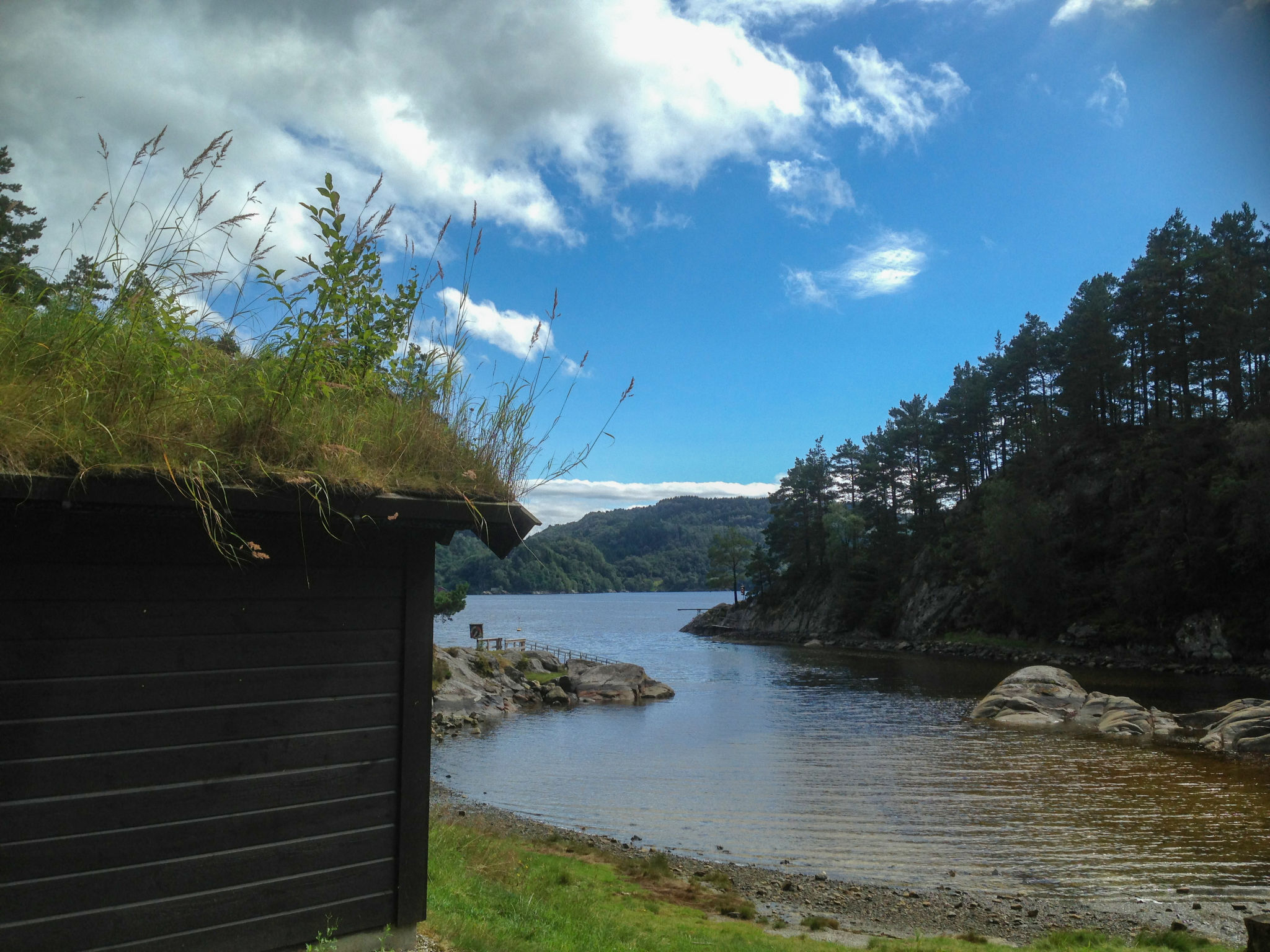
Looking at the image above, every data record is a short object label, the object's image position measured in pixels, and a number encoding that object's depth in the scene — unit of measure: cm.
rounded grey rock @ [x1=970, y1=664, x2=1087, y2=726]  2781
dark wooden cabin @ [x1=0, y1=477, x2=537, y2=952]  357
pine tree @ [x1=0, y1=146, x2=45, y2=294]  416
